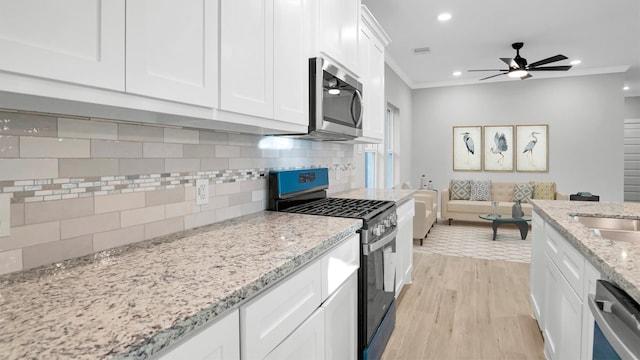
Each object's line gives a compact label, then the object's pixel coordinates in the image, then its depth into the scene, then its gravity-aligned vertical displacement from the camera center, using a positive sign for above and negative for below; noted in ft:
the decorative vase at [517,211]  17.04 -1.81
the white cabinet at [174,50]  3.10 +1.23
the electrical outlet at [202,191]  5.08 -0.25
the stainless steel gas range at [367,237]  5.86 -1.15
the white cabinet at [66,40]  2.33 +0.98
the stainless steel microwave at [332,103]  6.20 +1.42
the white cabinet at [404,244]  9.02 -1.91
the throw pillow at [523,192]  20.33 -1.02
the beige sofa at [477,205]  19.56 -1.77
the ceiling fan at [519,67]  14.78 +4.58
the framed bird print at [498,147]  22.11 +1.72
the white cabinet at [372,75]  9.10 +2.75
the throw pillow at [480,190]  21.31 -0.96
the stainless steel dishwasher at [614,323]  2.90 -1.35
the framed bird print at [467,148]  22.82 +1.72
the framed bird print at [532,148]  21.43 +1.63
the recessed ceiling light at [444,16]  12.59 +5.73
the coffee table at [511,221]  16.87 -2.26
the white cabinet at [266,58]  4.25 +1.63
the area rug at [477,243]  14.87 -3.27
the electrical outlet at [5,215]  3.01 -0.35
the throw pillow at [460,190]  21.84 -0.98
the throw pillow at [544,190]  19.89 -0.90
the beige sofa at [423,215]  15.96 -1.98
